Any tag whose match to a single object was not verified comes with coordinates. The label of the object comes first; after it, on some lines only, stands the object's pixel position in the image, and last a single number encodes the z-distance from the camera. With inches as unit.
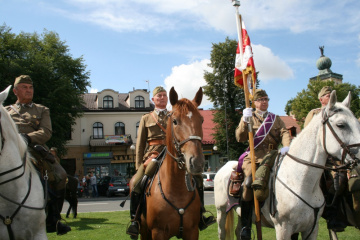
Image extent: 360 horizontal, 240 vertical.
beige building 1753.2
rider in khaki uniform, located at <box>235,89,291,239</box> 237.9
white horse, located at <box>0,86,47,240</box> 167.3
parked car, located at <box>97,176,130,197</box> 1185.4
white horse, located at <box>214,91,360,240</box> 192.9
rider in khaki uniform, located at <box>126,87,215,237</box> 227.3
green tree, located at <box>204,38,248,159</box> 1549.0
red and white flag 255.8
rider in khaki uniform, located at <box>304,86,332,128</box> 273.1
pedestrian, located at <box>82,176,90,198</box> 1291.8
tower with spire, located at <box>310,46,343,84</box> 3351.4
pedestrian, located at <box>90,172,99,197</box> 1263.5
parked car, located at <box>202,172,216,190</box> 1275.8
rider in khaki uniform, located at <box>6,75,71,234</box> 209.8
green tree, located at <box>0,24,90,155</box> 1117.4
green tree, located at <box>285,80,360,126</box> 1724.9
